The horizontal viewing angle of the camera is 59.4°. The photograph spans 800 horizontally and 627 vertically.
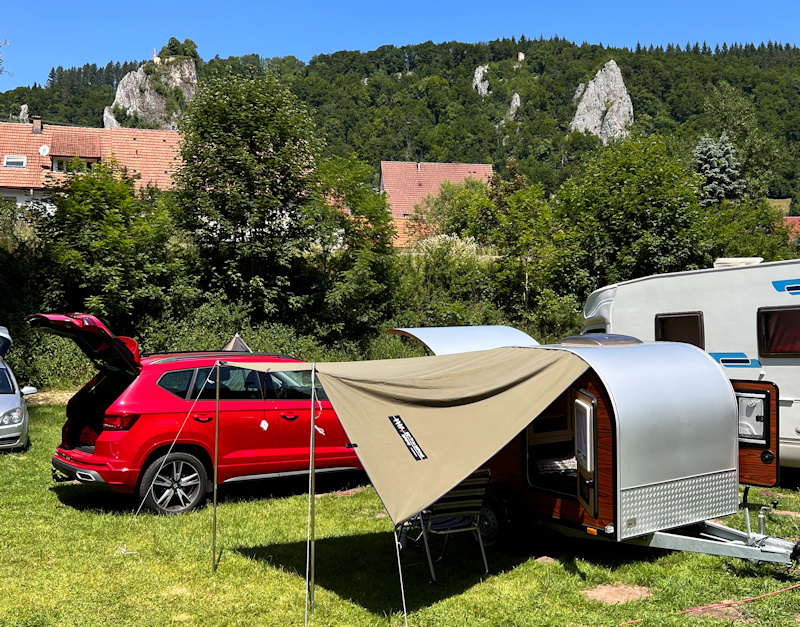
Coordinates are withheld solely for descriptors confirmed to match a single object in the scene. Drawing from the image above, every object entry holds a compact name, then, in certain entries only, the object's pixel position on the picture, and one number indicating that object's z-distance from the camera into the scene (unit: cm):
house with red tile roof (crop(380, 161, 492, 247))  6053
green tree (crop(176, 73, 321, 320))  1662
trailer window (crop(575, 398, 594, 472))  600
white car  1102
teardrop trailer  562
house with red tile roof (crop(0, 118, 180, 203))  4931
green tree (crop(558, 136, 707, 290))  1950
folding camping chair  631
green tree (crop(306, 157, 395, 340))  1745
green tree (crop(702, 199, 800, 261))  2087
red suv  773
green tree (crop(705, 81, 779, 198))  4147
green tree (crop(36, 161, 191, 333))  1572
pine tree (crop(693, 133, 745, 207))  3509
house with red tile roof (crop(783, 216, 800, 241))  2908
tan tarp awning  533
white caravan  891
